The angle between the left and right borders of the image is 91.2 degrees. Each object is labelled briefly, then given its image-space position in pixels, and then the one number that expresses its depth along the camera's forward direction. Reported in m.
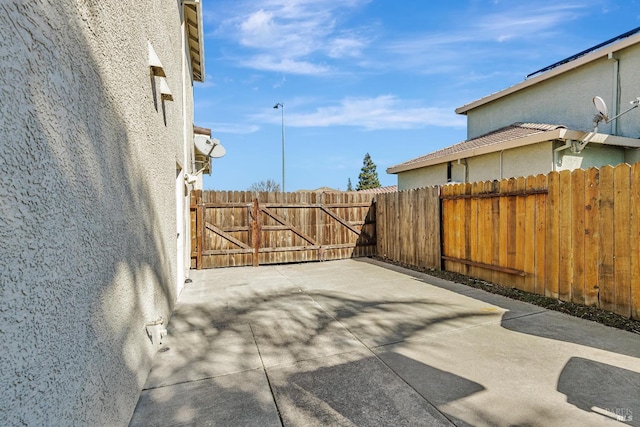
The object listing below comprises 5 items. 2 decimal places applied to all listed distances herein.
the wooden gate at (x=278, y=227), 8.19
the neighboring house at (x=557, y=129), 8.06
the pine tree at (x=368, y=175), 42.91
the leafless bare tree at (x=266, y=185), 42.78
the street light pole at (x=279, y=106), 23.50
